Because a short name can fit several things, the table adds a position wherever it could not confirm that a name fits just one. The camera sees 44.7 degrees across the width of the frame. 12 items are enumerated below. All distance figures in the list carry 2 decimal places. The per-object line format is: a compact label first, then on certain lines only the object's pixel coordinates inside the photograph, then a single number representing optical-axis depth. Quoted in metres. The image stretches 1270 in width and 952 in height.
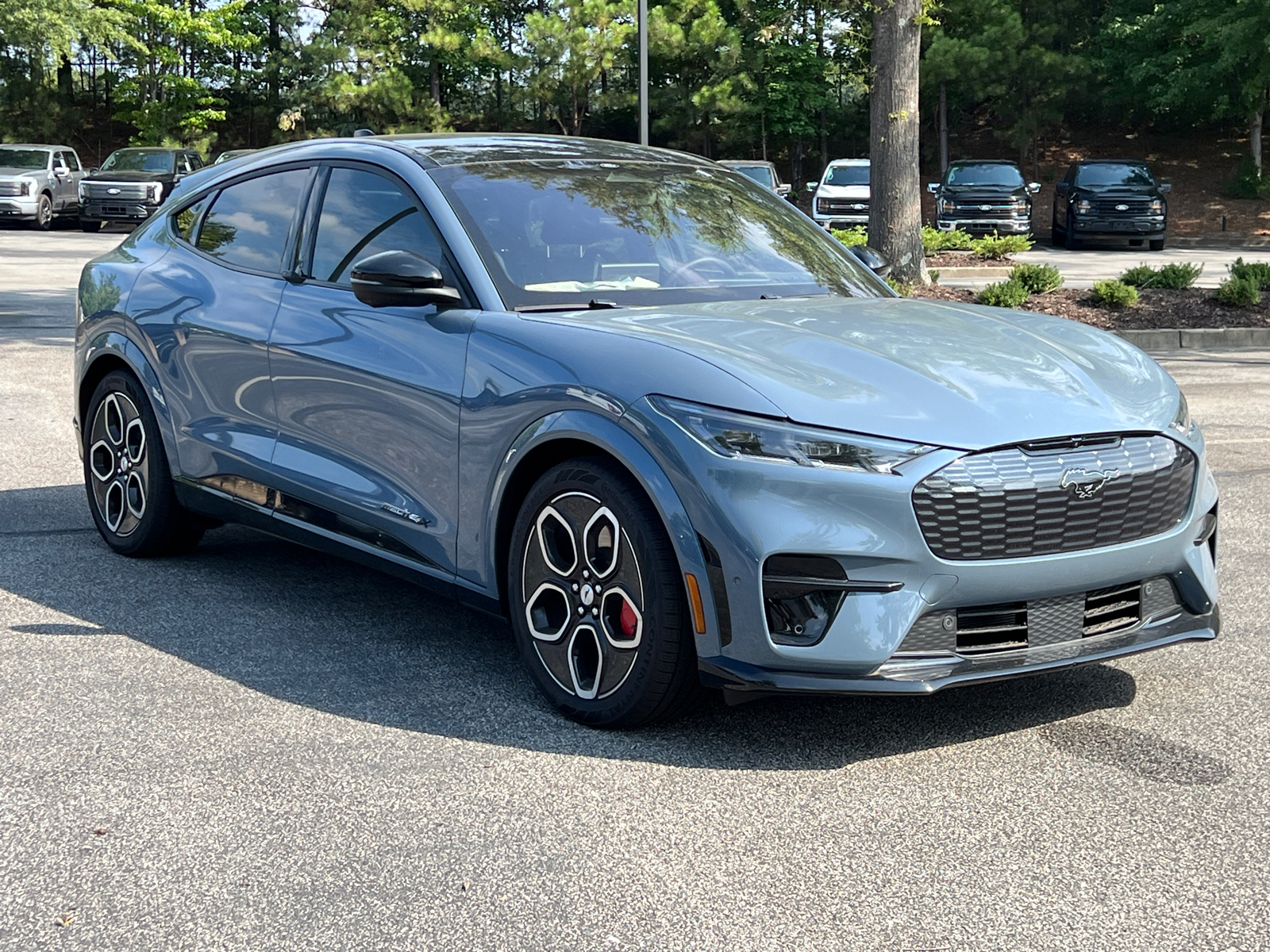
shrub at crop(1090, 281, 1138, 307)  15.49
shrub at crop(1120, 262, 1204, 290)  16.50
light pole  23.12
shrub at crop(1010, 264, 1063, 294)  16.06
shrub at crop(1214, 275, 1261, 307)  15.48
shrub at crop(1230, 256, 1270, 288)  15.87
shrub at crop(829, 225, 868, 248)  20.56
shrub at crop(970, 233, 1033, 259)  23.05
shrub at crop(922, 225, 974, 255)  23.11
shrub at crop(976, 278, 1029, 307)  15.20
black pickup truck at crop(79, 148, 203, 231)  34.81
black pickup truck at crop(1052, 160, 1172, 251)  30.33
